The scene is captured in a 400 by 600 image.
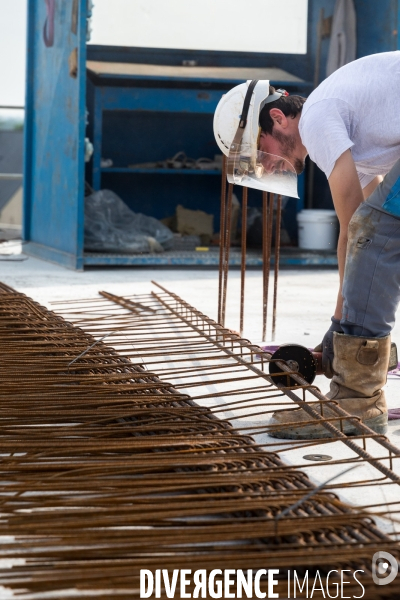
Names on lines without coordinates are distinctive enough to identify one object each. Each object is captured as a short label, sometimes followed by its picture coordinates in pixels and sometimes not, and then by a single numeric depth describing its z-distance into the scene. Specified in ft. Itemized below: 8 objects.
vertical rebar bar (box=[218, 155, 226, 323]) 25.64
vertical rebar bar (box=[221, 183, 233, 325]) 26.04
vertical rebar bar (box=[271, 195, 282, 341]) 25.83
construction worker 16.81
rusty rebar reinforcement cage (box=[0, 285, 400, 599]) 9.77
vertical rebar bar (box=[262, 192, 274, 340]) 25.56
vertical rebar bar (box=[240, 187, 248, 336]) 25.36
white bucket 50.52
